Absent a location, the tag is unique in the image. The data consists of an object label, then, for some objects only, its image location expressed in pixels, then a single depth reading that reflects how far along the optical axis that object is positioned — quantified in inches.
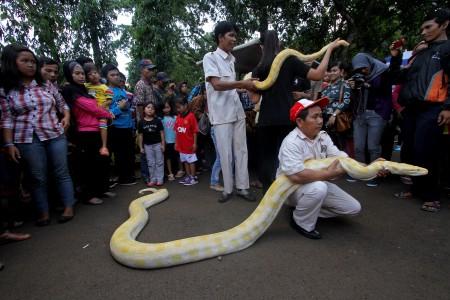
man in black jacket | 136.7
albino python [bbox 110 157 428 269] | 99.0
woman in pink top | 163.6
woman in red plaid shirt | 127.8
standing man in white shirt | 153.9
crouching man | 110.0
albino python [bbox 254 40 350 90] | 139.5
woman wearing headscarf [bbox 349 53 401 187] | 178.1
